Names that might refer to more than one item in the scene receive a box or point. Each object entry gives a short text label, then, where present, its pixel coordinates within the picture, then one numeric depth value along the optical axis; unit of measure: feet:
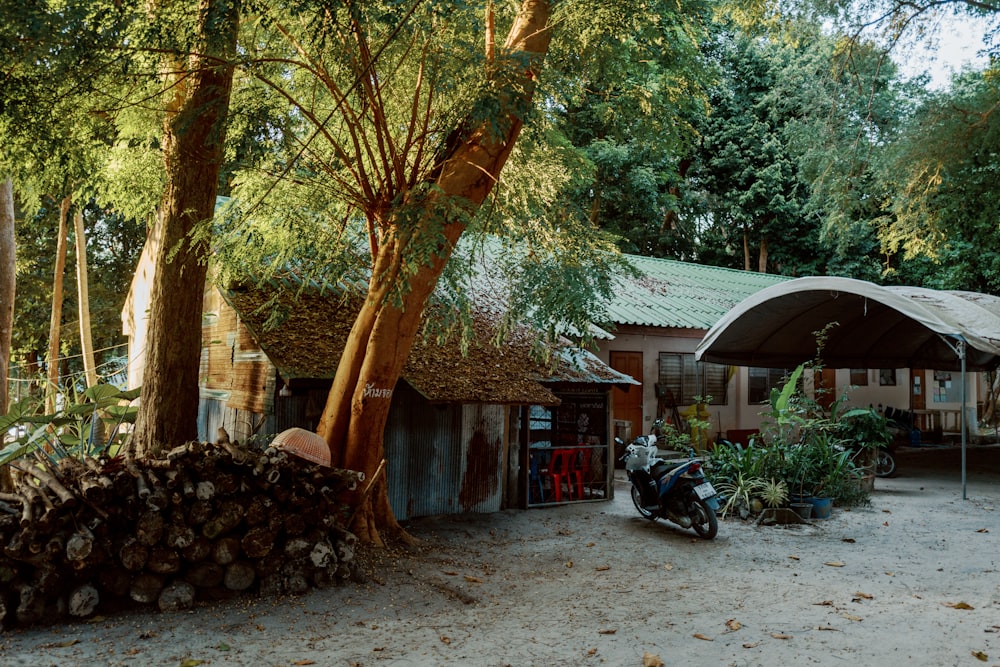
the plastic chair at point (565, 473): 34.24
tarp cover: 36.32
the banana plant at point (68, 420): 20.99
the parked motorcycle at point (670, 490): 27.22
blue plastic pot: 31.32
